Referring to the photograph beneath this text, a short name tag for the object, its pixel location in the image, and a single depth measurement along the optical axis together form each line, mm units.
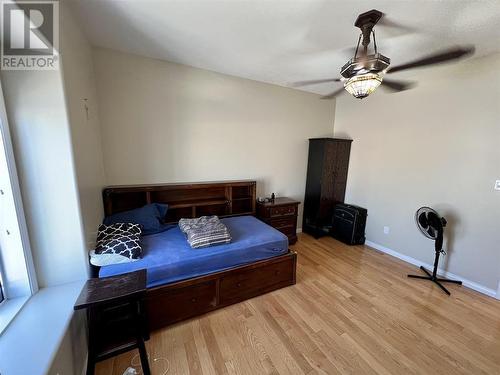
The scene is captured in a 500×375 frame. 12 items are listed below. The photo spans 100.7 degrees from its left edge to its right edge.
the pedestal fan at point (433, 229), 2395
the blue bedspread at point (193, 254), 1721
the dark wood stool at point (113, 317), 1265
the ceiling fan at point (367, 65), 1500
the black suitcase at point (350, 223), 3432
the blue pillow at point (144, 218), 2242
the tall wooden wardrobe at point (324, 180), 3553
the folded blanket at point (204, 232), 2018
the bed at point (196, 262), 1755
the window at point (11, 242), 1208
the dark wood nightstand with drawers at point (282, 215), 3191
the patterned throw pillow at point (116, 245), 1655
